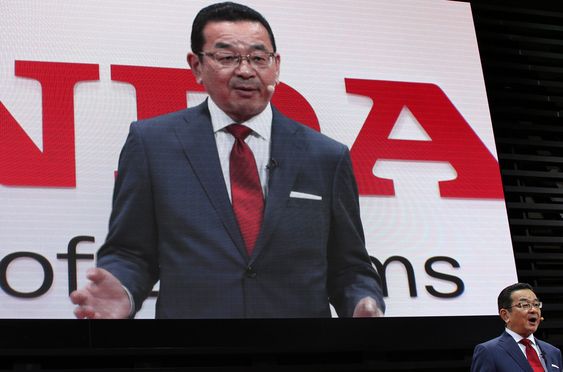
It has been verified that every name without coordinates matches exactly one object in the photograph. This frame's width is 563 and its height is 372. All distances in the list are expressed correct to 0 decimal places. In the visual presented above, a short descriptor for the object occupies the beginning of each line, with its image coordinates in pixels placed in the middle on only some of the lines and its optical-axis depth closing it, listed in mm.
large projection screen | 9781
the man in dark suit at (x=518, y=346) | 7617
